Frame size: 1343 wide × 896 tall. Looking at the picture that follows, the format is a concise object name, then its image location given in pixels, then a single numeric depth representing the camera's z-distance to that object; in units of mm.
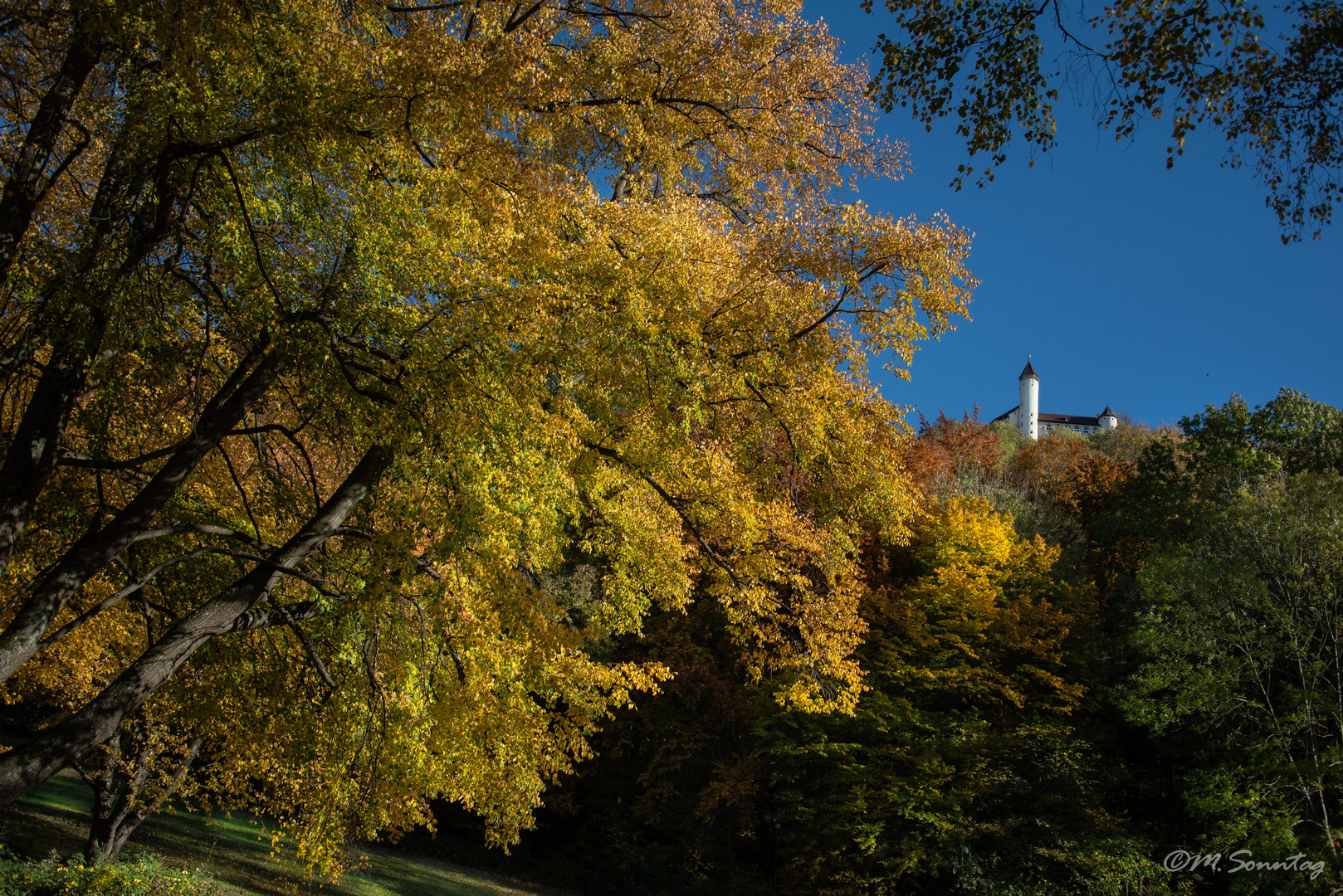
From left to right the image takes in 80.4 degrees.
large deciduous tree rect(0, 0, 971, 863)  5527
